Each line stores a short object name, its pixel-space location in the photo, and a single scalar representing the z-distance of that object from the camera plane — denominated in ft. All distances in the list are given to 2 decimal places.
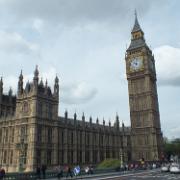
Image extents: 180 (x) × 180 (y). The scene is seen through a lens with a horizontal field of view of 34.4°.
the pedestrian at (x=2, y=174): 102.11
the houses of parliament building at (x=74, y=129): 203.62
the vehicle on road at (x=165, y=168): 168.81
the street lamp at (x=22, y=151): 196.81
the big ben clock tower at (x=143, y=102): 291.58
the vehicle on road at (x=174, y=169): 149.76
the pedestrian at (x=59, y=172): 118.49
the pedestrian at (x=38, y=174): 117.21
